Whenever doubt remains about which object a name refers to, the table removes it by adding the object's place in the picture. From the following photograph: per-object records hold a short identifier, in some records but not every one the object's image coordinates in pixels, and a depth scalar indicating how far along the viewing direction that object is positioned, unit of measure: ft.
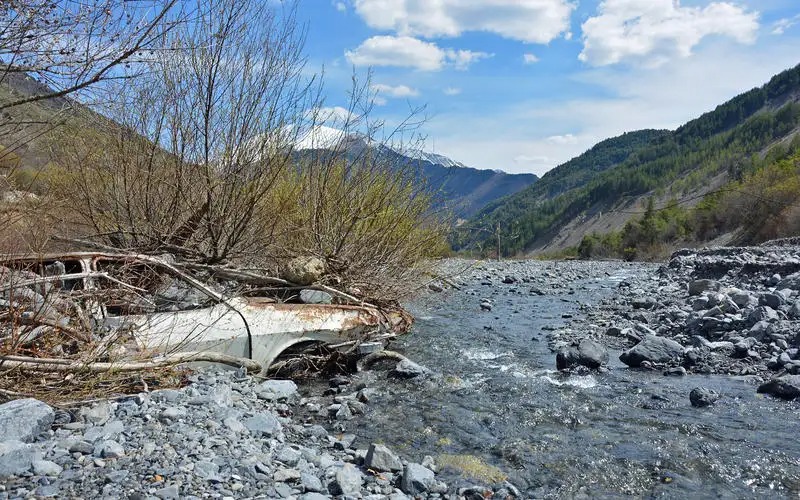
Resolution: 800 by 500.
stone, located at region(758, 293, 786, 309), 29.32
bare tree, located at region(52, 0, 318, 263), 24.95
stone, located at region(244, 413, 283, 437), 13.53
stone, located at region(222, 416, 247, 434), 12.95
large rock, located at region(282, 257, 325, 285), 25.36
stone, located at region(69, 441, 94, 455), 10.06
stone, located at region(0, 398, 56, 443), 10.37
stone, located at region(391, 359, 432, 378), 21.45
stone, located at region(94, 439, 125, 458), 9.97
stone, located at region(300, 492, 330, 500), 9.78
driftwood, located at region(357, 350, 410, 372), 22.61
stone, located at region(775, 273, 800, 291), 34.26
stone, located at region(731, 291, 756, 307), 30.81
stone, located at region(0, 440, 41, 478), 8.95
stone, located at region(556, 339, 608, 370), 22.84
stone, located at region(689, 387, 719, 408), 17.61
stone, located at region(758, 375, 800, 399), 17.84
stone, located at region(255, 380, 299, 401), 17.60
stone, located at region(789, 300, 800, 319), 27.20
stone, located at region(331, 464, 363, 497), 10.57
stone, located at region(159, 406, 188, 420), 12.62
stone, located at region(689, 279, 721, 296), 40.01
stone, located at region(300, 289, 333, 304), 24.95
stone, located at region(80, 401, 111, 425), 11.69
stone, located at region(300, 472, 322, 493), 10.36
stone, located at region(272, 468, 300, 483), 10.51
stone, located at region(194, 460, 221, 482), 9.77
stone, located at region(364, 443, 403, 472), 12.28
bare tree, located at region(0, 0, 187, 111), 11.98
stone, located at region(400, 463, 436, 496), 11.53
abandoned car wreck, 13.41
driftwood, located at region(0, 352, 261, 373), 12.25
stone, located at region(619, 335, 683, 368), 22.95
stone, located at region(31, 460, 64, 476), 9.05
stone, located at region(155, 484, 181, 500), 8.72
